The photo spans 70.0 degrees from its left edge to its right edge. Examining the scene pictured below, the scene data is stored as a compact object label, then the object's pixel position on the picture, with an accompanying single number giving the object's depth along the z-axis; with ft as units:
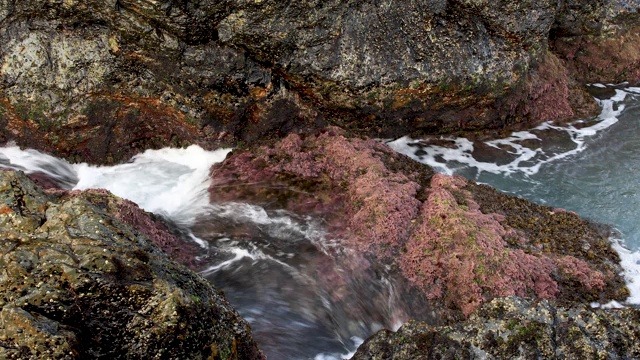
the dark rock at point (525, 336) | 15.28
